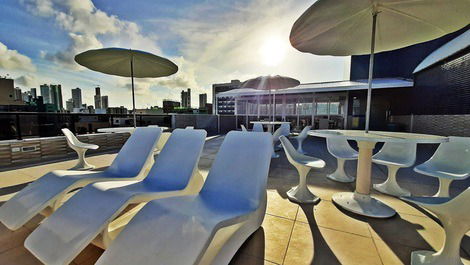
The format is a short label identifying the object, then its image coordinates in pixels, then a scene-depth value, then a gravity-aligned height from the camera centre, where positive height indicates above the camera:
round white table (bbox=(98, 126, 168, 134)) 4.10 -0.33
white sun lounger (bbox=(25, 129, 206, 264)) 1.31 -0.78
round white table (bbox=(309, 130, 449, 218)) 2.31 -1.10
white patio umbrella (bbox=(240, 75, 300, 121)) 5.54 +1.05
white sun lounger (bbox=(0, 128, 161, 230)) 1.77 -0.76
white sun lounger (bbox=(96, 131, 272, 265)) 1.13 -0.75
